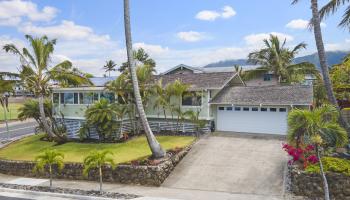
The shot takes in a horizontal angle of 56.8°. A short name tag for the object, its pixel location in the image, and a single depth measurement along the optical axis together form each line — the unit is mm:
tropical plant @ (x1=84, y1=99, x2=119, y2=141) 22344
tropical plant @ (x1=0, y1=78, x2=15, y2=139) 23422
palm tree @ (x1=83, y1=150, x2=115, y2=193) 15109
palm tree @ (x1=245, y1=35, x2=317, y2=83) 31844
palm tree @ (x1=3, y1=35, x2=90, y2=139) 22797
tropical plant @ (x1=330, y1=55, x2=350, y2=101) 24500
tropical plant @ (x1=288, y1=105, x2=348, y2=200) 12672
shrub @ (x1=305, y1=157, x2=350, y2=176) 13328
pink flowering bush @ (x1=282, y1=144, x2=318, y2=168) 14375
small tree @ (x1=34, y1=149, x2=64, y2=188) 16188
